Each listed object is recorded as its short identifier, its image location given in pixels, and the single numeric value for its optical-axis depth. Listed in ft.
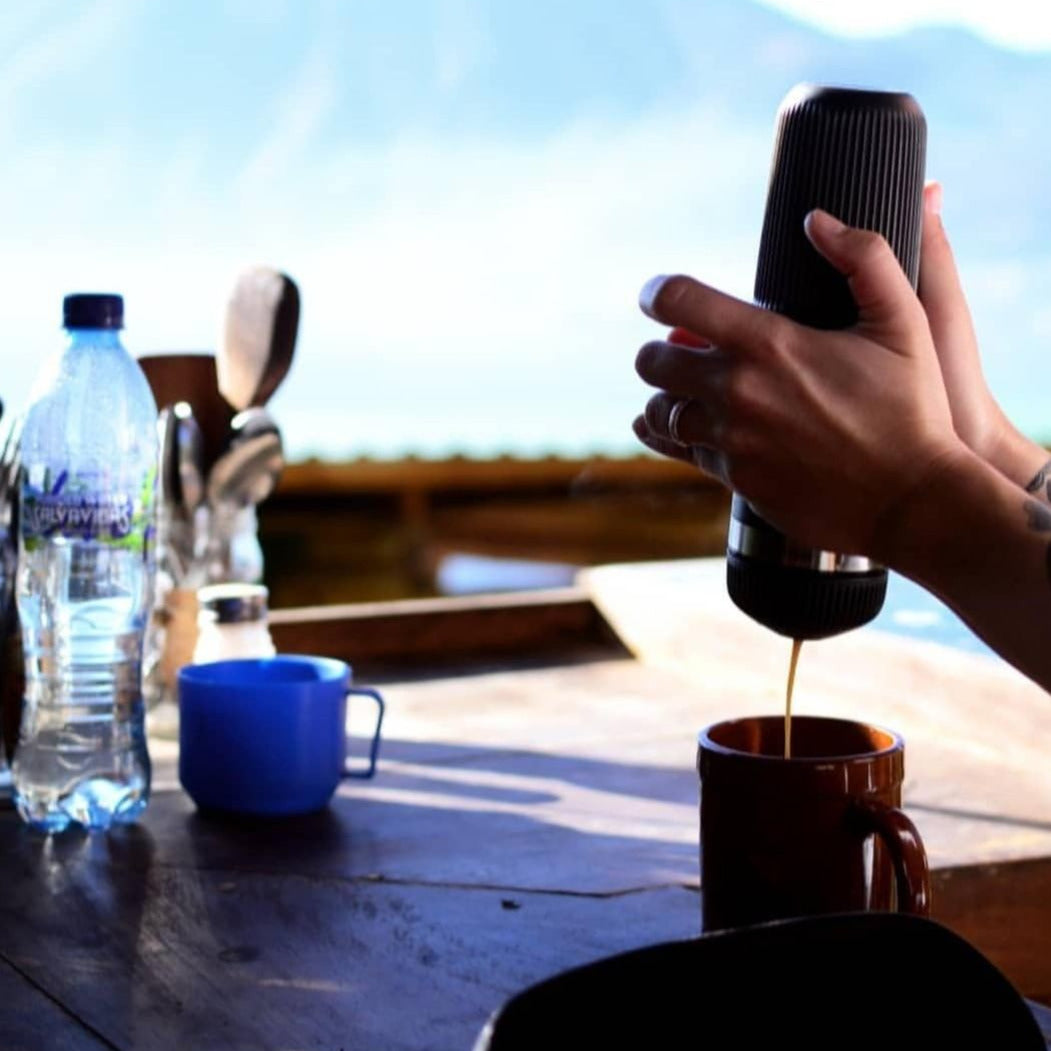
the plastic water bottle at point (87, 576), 3.23
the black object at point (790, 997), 1.39
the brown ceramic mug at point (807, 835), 2.06
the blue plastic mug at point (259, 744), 3.25
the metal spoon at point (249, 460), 4.19
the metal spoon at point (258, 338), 4.19
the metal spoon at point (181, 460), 4.19
